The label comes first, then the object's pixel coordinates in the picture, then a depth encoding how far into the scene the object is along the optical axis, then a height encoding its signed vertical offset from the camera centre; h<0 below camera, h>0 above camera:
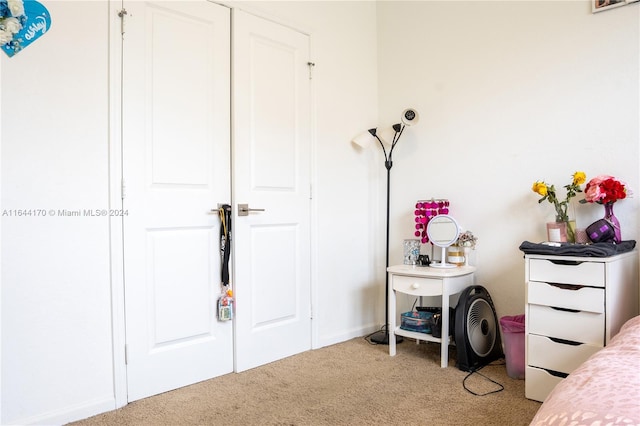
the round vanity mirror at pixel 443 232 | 2.73 -0.19
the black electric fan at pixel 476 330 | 2.48 -0.77
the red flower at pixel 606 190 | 2.16 +0.06
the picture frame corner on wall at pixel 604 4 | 2.29 +1.07
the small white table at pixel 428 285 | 2.55 -0.51
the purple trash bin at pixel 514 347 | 2.36 -0.79
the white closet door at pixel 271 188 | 2.56 +0.09
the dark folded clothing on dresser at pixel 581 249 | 1.93 -0.22
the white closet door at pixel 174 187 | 2.16 +0.08
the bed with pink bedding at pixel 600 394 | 0.82 -0.41
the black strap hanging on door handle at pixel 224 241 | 2.46 -0.23
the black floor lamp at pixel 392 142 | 3.01 +0.44
